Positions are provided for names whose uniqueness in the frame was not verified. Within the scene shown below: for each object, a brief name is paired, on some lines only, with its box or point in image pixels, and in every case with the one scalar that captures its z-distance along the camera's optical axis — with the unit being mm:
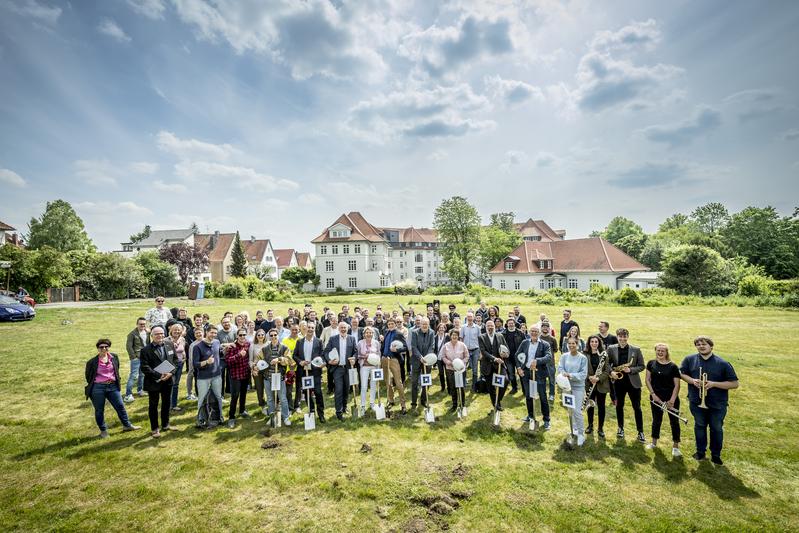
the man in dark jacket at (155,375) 6961
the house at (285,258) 83625
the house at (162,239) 68000
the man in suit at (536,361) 7391
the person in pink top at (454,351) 8391
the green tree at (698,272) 34406
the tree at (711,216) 75188
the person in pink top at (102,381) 6895
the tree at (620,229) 80500
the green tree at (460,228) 57250
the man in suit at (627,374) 6898
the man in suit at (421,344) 8867
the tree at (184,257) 49719
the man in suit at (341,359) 8273
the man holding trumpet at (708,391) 5980
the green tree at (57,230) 50781
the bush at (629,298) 31219
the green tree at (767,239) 48875
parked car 21033
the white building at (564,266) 46062
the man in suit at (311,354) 8148
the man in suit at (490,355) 8633
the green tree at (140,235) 90875
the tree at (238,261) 54500
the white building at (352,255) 55844
